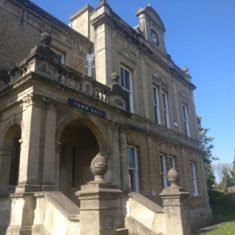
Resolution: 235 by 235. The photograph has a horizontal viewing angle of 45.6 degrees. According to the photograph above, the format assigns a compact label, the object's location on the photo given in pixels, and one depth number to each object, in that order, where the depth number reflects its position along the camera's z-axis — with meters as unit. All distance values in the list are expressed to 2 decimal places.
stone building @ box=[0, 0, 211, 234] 7.30
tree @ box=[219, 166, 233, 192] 49.43
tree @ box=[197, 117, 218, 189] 34.11
